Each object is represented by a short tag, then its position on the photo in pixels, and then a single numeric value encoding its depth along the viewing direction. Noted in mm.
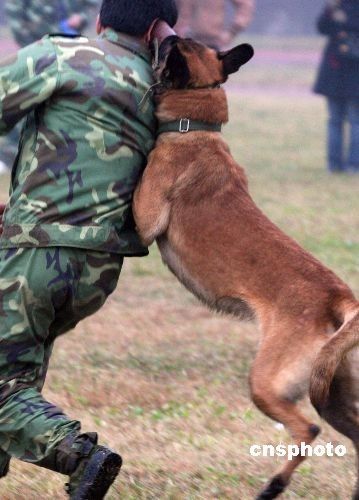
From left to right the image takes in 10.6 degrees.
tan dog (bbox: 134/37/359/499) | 6090
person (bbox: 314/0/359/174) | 21826
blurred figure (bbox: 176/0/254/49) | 21677
